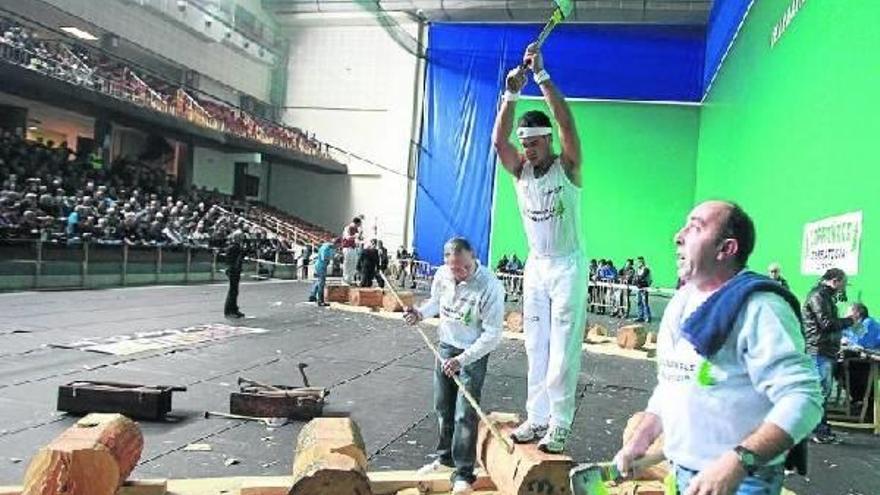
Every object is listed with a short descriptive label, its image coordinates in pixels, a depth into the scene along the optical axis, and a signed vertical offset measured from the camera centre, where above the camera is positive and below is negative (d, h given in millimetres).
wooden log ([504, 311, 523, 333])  14867 -1374
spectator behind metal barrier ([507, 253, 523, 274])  27089 -597
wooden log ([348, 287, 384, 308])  16938 -1241
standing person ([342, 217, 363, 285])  18062 -322
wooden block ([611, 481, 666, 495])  4521 -1329
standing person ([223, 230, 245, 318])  13355 -631
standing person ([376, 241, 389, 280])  20877 -459
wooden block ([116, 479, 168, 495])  4211 -1386
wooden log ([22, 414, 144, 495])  3643 -1137
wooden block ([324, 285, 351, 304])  17750 -1268
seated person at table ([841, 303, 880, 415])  8445 -727
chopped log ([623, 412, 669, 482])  4890 -1306
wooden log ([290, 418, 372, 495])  3547 -1069
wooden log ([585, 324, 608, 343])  14703 -1529
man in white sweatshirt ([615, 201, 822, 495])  2051 -295
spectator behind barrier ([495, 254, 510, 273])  27411 -624
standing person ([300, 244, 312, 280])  28856 -971
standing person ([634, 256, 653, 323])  21641 -898
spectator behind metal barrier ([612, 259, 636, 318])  22703 -826
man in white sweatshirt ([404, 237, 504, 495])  4648 -578
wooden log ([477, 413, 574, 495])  4023 -1136
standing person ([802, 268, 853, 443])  7707 -532
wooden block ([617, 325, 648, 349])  13430 -1359
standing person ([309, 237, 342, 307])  17011 -664
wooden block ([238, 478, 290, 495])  4254 -1365
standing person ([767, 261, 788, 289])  10606 -77
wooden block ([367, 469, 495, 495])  4609 -1392
